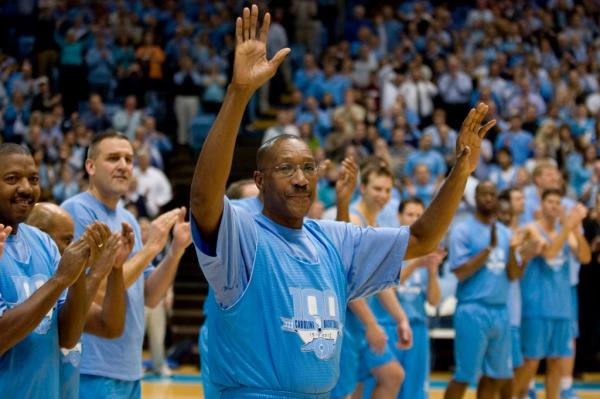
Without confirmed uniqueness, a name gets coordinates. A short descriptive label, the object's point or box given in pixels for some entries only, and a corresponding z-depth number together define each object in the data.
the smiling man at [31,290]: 7.81
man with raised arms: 7.31
